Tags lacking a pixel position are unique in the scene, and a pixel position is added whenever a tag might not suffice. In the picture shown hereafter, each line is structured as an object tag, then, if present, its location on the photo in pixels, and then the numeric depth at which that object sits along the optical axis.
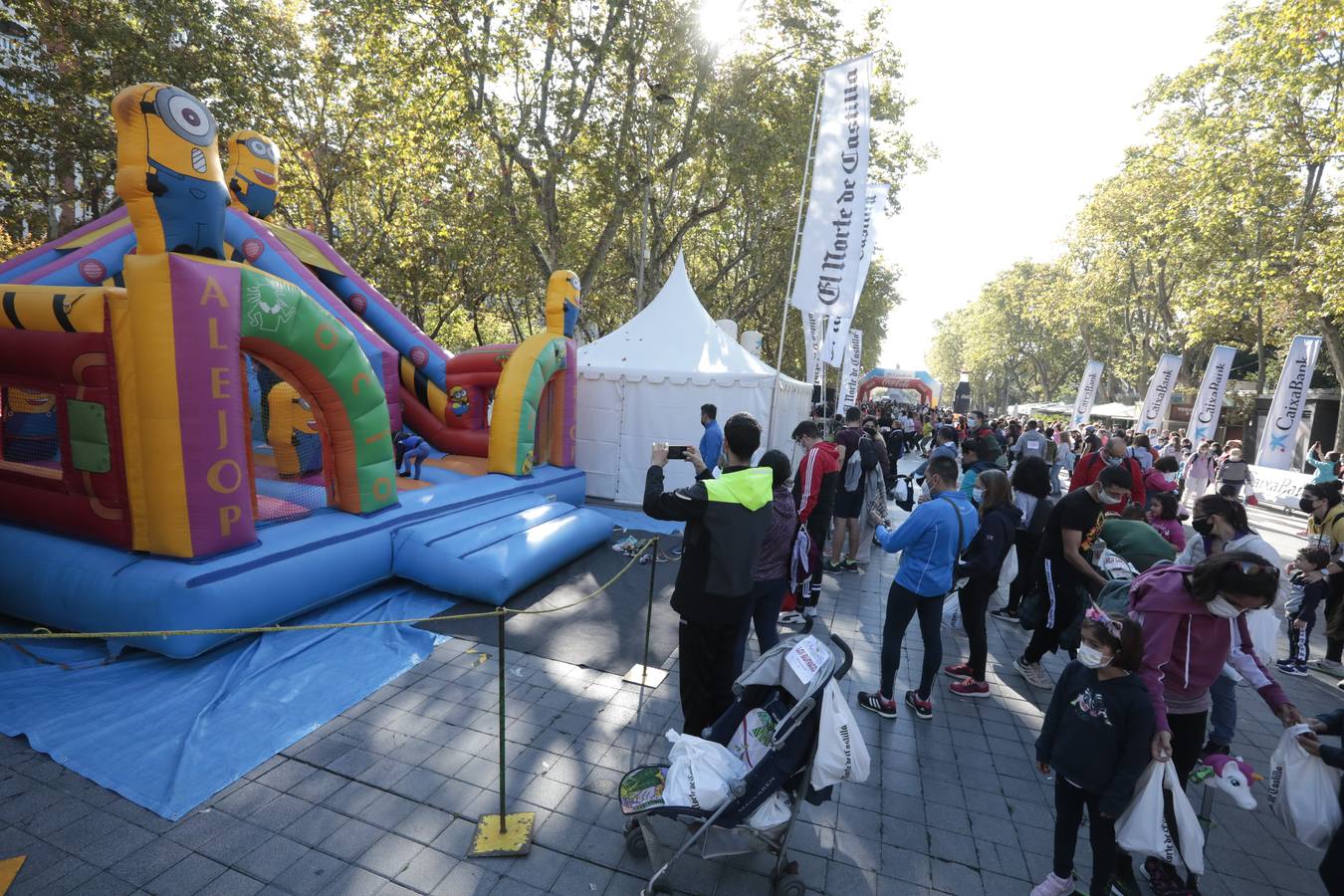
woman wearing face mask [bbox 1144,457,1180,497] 6.41
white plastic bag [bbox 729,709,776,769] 2.60
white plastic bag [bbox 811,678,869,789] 2.37
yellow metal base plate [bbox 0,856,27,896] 2.38
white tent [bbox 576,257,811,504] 9.50
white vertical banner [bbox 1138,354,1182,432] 19.02
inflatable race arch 27.98
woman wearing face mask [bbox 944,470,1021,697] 4.07
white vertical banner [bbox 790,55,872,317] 7.39
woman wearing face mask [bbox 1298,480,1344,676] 4.96
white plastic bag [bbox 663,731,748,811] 2.35
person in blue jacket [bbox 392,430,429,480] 7.22
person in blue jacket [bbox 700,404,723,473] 7.62
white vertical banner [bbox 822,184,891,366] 9.85
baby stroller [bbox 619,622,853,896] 2.39
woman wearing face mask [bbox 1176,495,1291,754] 3.30
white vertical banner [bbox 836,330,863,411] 15.97
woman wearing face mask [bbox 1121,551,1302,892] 2.32
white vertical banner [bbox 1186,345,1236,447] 16.30
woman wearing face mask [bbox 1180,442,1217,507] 12.26
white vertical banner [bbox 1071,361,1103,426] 23.42
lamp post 11.58
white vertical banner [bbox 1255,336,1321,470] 13.72
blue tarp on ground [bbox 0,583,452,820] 3.10
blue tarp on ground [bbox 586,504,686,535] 8.64
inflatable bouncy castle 4.02
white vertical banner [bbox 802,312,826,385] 8.53
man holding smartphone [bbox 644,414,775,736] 2.80
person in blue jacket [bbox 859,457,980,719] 3.65
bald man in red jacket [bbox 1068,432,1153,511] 6.28
